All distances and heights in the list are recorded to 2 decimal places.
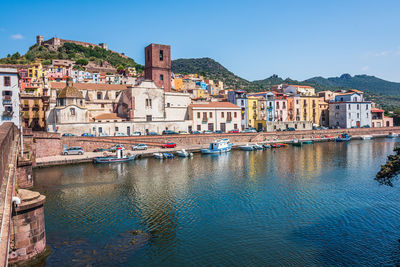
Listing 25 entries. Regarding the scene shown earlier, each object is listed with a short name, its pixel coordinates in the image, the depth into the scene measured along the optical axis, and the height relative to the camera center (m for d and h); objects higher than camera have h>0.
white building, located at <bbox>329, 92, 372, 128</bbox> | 81.62 +2.77
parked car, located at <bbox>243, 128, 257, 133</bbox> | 66.86 -1.54
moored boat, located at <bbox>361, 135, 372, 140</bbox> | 74.19 -3.92
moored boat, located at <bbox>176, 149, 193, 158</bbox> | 48.41 -4.70
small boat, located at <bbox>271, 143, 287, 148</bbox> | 59.94 -4.45
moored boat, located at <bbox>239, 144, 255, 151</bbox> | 56.72 -4.50
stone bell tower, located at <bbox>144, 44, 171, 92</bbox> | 65.62 +13.27
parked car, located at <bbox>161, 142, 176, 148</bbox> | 53.72 -3.59
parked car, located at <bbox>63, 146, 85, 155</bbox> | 44.78 -3.61
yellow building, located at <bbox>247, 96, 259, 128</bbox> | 73.75 +3.22
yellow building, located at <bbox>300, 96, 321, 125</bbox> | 81.00 +3.56
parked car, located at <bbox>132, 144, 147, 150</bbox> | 50.25 -3.57
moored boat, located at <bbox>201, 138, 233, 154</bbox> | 52.03 -4.17
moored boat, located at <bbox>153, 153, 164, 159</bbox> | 46.06 -4.71
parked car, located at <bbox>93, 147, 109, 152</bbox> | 48.03 -3.65
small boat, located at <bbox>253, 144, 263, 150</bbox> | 57.55 -4.52
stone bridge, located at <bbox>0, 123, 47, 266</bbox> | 13.48 -4.54
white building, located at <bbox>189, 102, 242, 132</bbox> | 63.50 +1.70
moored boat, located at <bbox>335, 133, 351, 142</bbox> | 69.99 -3.83
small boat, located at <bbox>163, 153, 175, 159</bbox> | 46.56 -4.78
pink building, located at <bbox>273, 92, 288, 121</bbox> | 77.56 +3.78
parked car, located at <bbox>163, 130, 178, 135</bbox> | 57.22 -1.37
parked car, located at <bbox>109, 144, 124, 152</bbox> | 47.94 -3.41
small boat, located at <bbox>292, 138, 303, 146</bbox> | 63.51 -4.28
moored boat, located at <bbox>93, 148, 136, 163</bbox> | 42.00 -4.54
